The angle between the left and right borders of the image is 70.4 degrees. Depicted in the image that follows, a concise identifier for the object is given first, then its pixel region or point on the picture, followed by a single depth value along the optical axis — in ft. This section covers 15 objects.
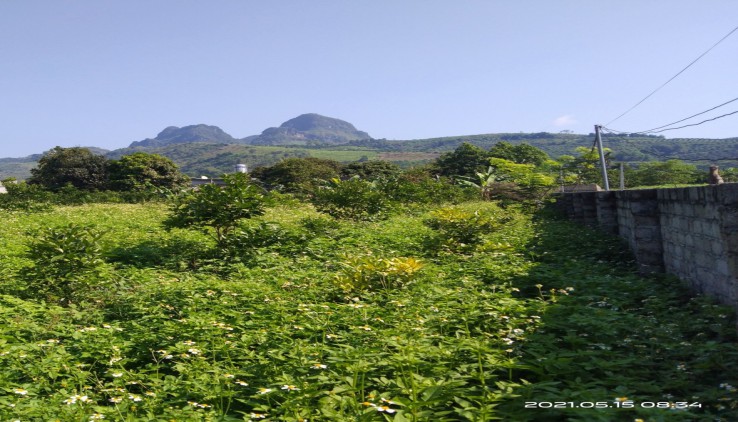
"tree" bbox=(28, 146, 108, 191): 130.52
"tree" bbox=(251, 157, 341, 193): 146.61
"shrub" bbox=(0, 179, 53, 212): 64.33
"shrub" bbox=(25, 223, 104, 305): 20.25
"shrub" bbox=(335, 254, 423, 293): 21.27
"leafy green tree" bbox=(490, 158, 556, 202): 83.25
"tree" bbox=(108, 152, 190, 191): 127.54
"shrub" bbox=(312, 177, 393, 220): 46.14
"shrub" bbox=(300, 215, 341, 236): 36.88
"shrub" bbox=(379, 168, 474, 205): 67.79
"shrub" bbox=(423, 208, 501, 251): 31.78
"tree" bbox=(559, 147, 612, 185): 141.89
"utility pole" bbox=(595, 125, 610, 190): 69.74
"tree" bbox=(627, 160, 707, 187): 153.79
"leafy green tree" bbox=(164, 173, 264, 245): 29.81
